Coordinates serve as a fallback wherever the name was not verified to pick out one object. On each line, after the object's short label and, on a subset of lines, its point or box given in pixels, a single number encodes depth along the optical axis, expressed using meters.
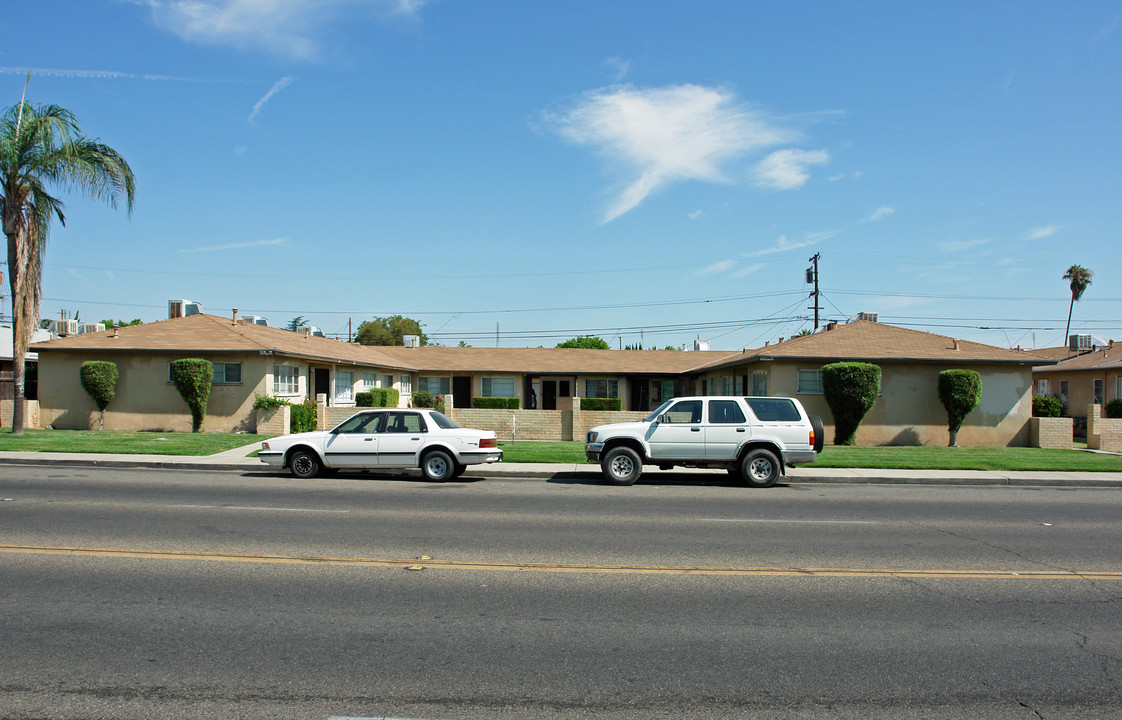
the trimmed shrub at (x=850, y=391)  24.22
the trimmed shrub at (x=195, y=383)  25.34
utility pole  47.00
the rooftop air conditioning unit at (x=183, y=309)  32.91
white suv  15.55
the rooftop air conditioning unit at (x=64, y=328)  31.95
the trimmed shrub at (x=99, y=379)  26.31
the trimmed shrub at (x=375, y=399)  31.80
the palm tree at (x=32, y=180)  22.11
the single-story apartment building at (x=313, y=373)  25.91
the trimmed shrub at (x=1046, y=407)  33.00
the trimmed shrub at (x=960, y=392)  24.83
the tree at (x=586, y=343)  90.72
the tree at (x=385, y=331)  83.38
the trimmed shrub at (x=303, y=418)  26.12
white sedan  15.81
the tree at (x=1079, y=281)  58.88
